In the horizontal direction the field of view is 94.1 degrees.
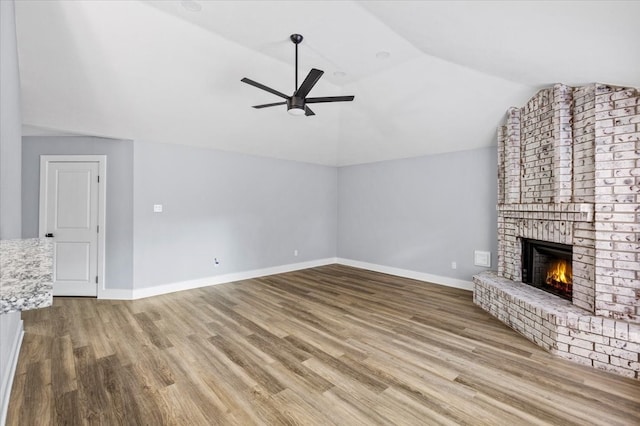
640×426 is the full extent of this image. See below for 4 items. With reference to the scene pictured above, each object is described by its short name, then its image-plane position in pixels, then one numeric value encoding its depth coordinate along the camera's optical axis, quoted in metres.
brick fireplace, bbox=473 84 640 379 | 2.63
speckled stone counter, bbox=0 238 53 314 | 0.82
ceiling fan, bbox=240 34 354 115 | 3.07
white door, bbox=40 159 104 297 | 4.44
